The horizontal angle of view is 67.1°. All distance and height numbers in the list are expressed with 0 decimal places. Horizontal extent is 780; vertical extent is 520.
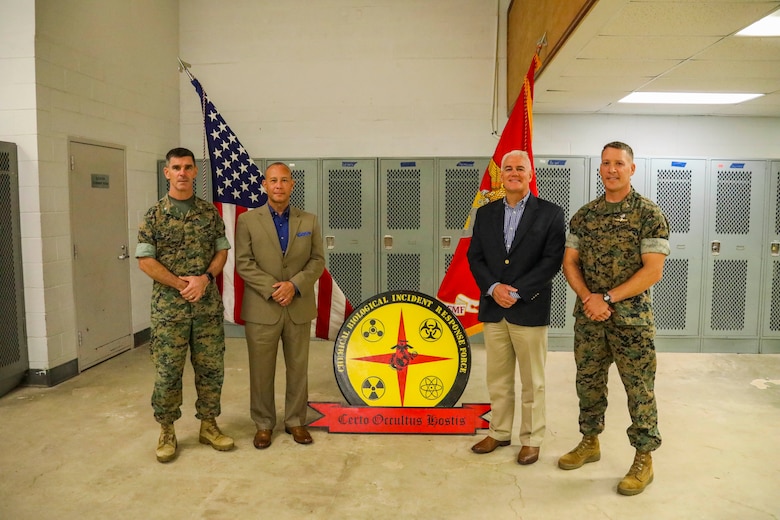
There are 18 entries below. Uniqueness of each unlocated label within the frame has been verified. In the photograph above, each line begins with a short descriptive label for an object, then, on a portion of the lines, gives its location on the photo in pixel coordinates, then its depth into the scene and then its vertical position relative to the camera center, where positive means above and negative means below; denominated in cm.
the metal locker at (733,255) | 505 -27
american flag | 383 +22
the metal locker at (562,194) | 512 +26
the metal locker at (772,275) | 505 -44
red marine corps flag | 366 +18
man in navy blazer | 280 -28
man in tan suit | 298 -34
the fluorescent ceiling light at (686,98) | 454 +100
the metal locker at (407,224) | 528 +0
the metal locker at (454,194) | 524 +27
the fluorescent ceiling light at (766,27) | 272 +95
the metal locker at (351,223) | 533 +1
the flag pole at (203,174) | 537 +46
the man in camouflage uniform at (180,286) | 283 -30
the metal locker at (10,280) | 381 -37
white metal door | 435 -22
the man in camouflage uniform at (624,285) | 256 -27
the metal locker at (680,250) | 507 -23
